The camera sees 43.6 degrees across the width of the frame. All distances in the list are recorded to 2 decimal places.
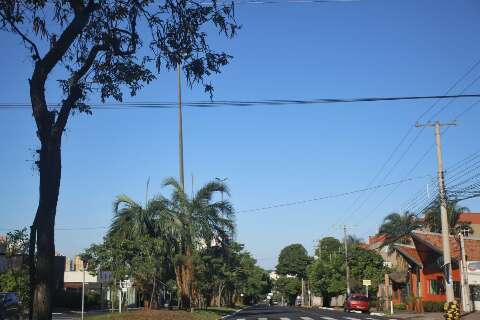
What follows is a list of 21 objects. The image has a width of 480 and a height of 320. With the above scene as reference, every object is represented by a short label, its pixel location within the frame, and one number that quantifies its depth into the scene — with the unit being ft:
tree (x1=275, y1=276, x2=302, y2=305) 407.75
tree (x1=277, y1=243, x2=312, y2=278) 430.20
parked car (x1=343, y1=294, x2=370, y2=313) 157.07
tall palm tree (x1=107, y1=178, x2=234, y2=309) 96.94
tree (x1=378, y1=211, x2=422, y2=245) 211.00
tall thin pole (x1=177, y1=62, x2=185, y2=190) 108.58
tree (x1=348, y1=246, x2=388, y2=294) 207.72
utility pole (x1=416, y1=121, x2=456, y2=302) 100.63
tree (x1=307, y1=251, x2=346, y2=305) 229.45
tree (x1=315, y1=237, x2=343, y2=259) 390.05
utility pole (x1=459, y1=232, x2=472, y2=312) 118.42
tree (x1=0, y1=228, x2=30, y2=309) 61.83
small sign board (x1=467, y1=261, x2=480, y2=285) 121.19
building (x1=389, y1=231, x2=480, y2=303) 142.20
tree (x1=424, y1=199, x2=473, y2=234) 196.39
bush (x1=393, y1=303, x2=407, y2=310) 162.85
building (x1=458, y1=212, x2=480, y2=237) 314.02
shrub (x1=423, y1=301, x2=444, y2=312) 135.95
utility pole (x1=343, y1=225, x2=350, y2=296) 207.33
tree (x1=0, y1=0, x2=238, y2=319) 34.40
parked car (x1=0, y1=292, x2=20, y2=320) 66.49
